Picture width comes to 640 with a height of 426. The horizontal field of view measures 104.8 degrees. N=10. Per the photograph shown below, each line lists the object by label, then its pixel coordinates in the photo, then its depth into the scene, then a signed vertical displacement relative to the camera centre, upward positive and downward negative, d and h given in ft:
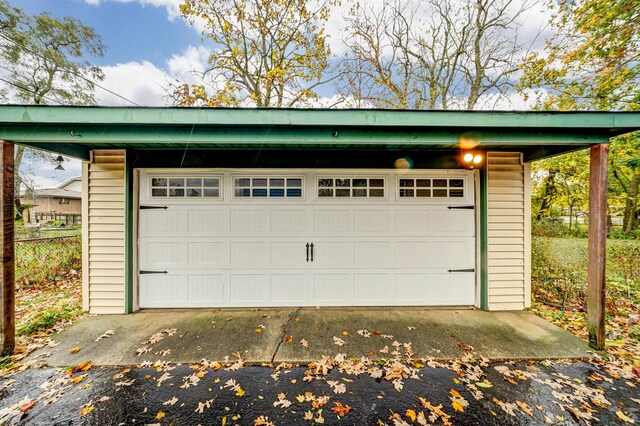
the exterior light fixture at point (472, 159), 11.79 +2.67
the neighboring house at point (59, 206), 60.75 +2.37
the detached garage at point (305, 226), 11.85 -0.59
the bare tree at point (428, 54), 25.34 +17.28
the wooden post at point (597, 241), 8.76 -0.95
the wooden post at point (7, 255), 8.43 -1.43
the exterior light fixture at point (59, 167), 22.70 +4.36
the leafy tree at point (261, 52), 22.63 +15.61
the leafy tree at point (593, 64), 17.02 +11.88
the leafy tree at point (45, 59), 28.27 +19.03
